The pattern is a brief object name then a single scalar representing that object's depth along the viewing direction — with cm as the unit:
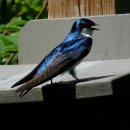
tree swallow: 505
